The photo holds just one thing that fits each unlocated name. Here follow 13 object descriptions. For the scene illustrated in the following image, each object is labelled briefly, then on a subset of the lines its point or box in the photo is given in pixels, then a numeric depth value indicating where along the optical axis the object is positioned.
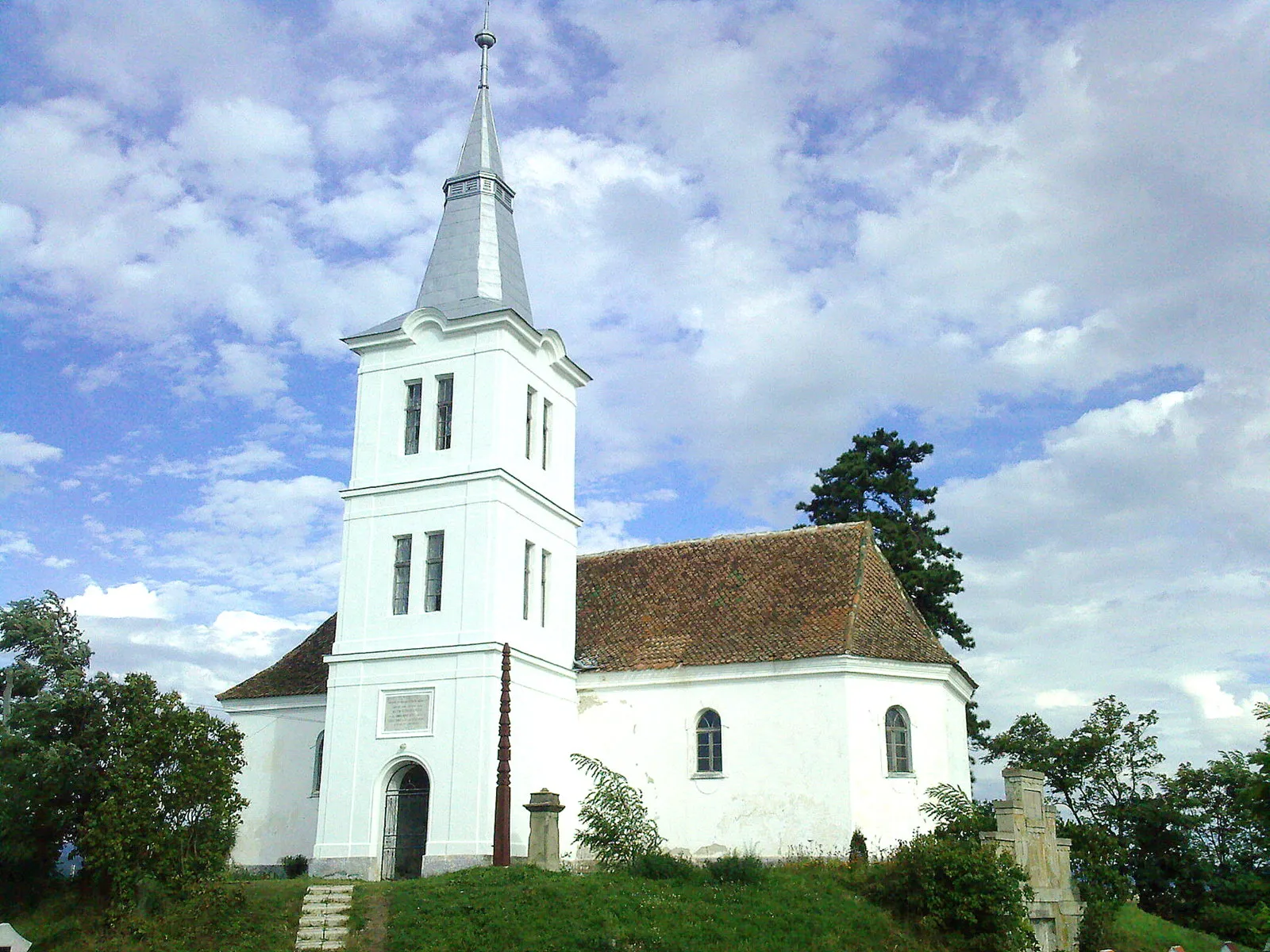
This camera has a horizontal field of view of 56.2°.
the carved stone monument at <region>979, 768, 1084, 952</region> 24.53
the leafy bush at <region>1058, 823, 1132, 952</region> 27.25
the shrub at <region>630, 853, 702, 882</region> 24.44
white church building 29.50
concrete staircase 22.25
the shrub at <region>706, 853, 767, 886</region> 24.33
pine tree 44.47
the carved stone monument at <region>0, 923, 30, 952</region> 15.67
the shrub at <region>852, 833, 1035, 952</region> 22.44
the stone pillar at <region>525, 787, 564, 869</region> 26.31
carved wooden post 25.97
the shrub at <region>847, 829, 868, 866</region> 28.12
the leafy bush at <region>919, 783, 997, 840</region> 25.78
